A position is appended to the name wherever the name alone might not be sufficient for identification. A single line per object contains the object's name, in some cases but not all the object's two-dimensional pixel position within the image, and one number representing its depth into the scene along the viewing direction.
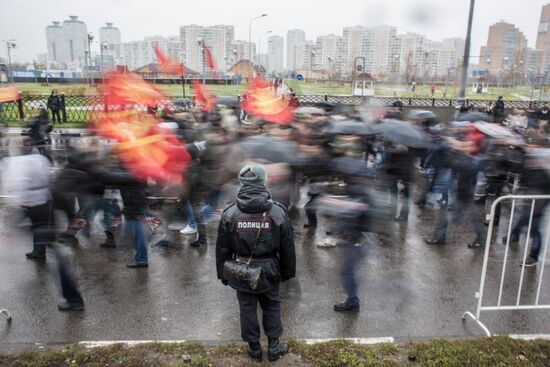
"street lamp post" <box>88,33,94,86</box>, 28.73
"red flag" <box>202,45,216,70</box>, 13.82
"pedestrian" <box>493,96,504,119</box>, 18.88
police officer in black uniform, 3.47
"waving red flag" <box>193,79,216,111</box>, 10.92
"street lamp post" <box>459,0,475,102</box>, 13.45
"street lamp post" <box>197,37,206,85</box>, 25.46
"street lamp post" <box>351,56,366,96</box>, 29.17
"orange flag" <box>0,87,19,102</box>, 12.80
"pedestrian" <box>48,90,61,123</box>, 19.39
